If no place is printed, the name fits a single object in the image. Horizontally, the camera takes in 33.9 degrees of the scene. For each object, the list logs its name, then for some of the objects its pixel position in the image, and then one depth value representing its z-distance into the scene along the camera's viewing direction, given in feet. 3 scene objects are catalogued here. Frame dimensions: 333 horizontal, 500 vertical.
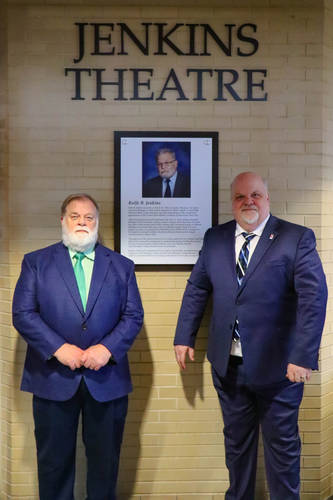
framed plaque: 11.43
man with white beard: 9.53
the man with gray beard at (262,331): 9.66
